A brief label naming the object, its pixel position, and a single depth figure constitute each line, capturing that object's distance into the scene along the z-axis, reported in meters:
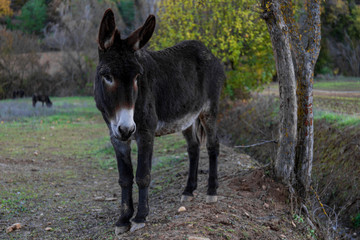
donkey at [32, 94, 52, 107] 19.73
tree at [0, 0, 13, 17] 19.95
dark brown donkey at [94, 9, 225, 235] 3.78
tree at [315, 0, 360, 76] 12.70
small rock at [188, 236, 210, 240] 3.75
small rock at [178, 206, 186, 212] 4.75
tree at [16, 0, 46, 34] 22.31
